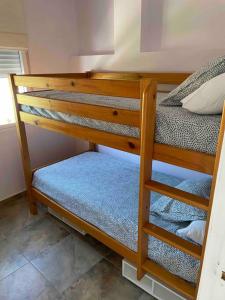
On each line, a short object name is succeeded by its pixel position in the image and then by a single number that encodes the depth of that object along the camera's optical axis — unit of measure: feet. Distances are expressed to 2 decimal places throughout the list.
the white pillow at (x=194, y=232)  3.92
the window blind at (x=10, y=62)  7.53
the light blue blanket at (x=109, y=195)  4.35
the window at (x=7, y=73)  7.58
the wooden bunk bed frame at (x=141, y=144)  3.49
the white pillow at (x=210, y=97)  3.29
